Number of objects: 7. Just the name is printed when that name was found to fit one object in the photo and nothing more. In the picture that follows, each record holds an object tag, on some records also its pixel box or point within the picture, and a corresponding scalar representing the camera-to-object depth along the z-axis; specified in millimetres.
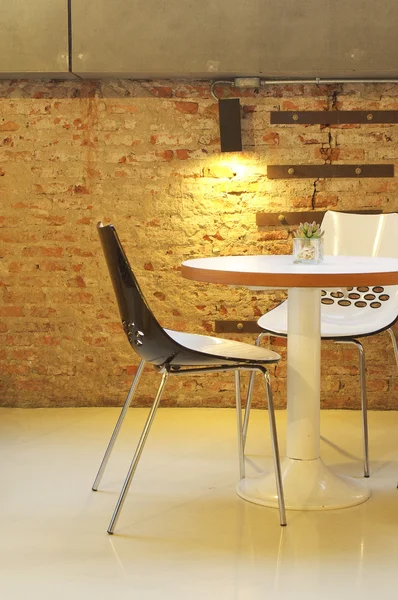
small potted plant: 3166
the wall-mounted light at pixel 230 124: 4551
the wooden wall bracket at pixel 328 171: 4594
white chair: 3504
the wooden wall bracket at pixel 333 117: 4570
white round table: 3098
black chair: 2791
